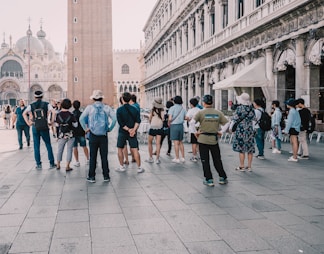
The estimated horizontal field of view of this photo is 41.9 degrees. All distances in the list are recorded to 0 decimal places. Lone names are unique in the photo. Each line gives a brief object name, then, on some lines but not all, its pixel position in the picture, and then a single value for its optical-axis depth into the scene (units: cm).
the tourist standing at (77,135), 1020
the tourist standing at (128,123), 890
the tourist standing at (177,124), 1069
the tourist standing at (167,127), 1246
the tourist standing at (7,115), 2780
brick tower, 6084
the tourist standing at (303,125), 1092
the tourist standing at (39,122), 974
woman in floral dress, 873
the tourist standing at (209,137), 768
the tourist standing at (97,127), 816
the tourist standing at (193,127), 1088
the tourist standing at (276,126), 1245
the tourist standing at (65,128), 955
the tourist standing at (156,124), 1070
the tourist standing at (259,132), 1116
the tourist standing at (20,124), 1455
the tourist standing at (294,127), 1068
